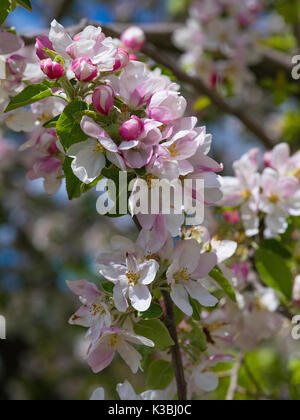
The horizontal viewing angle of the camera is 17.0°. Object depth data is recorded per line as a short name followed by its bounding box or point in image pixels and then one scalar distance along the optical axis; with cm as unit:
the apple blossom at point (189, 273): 66
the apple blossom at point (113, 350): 65
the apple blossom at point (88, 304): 66
